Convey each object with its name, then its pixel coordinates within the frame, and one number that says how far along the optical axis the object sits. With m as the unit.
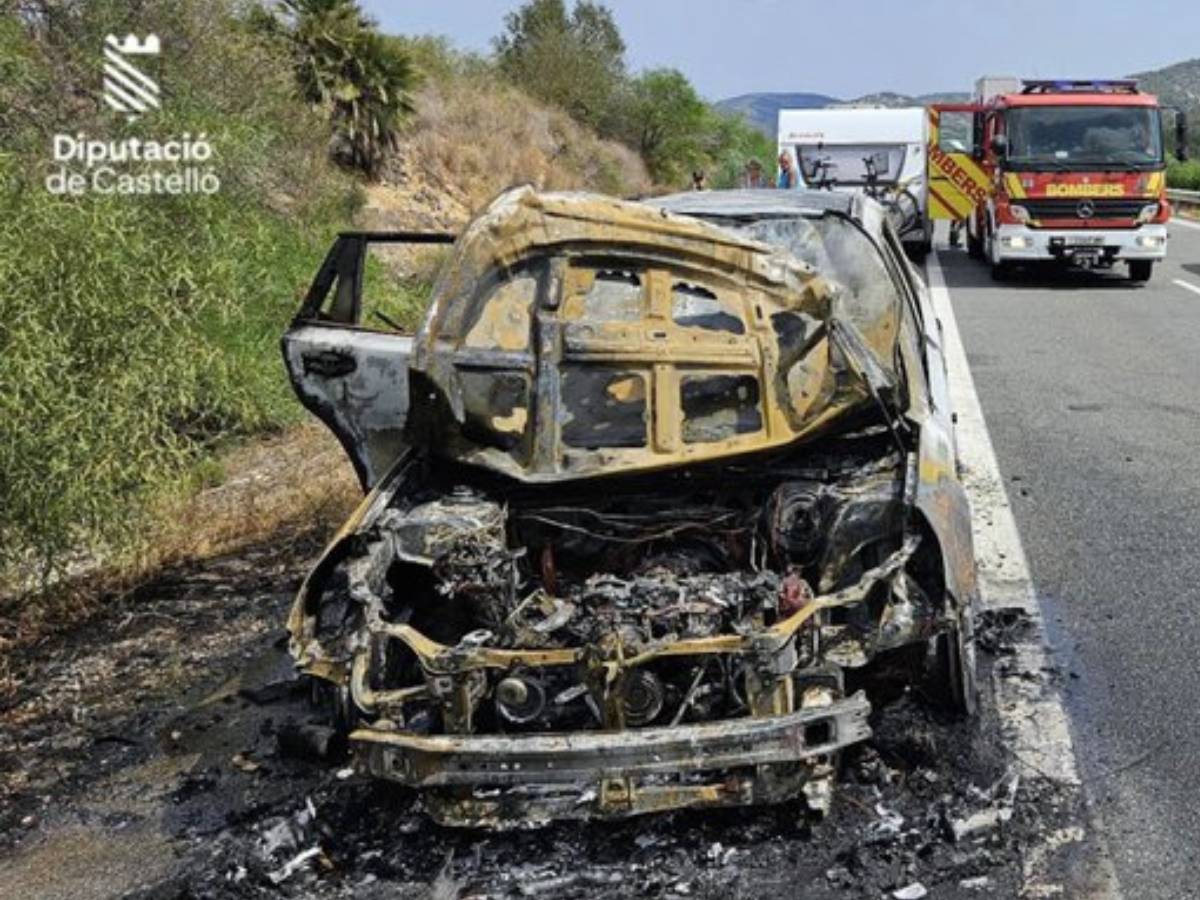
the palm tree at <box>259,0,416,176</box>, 20.78
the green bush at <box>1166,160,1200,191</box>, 41.84
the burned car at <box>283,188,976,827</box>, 3.84
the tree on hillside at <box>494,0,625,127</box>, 36.28
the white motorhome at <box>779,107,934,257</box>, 21.70
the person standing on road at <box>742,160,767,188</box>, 28.92
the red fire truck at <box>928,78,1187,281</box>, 16.80
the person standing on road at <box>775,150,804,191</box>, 21.77
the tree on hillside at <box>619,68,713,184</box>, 38.47
